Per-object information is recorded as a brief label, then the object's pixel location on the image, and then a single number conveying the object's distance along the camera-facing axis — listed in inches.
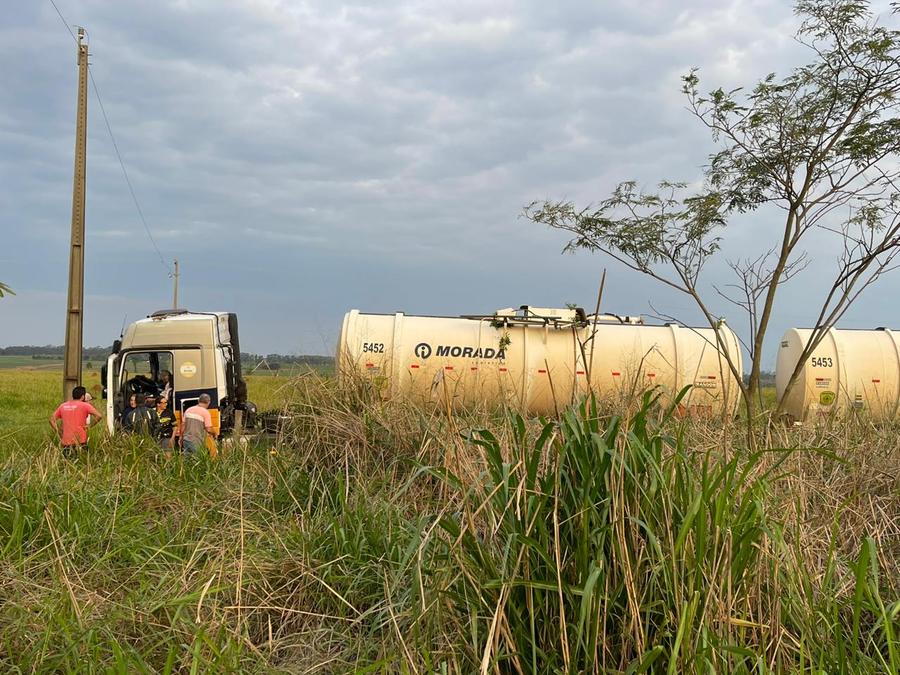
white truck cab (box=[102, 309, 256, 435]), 550.0
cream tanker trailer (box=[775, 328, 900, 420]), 608.7
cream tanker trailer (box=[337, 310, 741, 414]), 541.6
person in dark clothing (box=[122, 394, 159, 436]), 468.4
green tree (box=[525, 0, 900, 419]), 383.2
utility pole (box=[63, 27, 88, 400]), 565.9
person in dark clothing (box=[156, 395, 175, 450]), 516.5
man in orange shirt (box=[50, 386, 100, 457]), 404.2
